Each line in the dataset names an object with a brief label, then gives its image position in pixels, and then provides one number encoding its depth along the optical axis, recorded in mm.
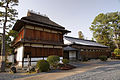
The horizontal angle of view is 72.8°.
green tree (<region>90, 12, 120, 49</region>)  26359
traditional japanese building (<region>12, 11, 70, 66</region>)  11734
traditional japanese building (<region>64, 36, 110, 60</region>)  20297
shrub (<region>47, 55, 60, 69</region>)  10966
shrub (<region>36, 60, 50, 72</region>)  9062
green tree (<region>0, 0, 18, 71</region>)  10125
